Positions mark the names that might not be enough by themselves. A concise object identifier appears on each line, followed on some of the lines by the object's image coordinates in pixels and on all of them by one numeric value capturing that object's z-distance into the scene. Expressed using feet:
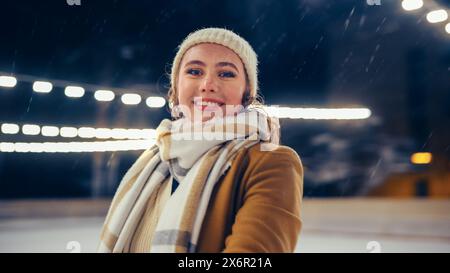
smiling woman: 3.01
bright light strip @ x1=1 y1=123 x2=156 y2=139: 13.52
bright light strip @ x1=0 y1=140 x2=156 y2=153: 13.94
